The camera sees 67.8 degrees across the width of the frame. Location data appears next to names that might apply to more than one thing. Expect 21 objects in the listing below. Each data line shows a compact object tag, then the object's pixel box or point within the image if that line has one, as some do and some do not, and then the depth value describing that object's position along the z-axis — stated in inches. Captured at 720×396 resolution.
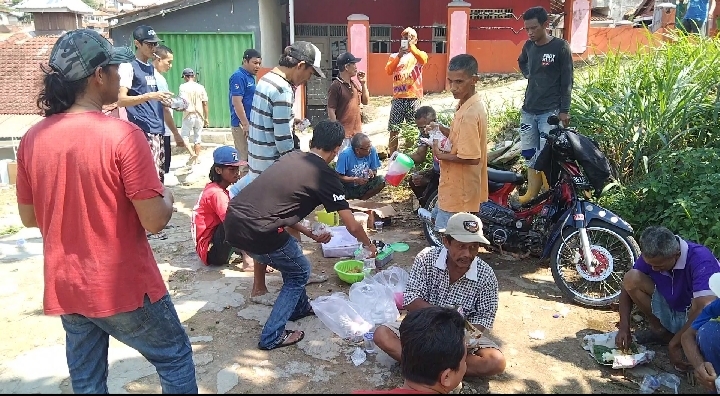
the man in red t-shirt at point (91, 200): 79.0
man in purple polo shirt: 123.0
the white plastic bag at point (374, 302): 149.9
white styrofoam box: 202.5
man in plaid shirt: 121.8
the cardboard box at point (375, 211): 234.7
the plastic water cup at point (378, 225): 234.5
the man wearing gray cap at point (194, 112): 387.2
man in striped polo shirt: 161.5
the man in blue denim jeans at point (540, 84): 201.2
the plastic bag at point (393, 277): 168.9
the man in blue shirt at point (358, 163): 221.5
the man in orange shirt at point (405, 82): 295.7
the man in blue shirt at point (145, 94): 199.5
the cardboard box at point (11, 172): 345.4
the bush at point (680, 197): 161.6
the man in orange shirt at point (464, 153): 145.4
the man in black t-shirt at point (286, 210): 129.7
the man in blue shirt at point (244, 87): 243.0
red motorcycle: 160.7
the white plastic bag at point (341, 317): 144.6
